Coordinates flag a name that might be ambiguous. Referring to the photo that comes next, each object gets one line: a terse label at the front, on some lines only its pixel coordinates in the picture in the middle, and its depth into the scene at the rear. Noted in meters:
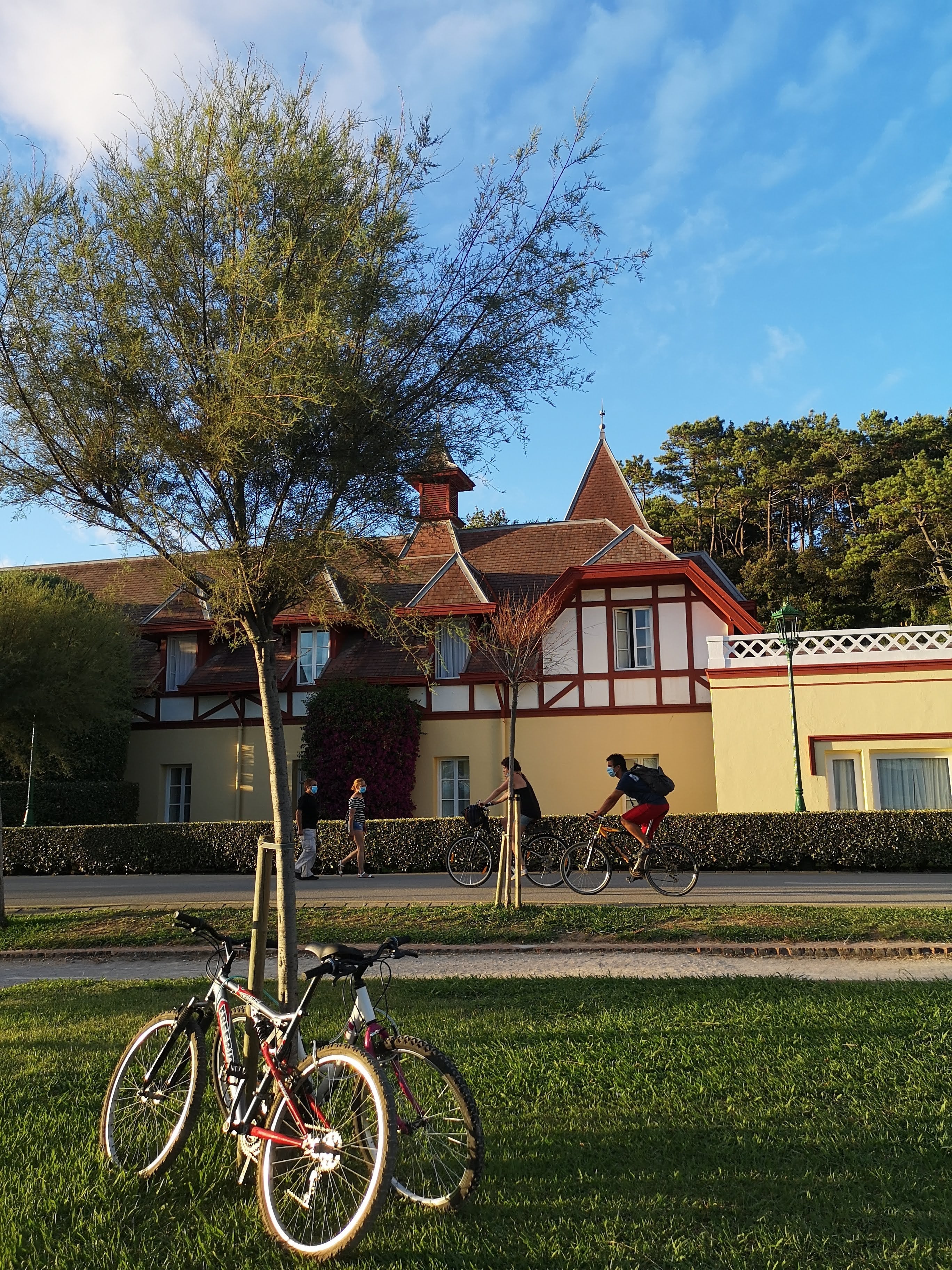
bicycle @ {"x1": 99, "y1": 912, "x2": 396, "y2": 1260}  3.19
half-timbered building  21.98
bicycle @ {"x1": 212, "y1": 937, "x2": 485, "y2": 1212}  3.42
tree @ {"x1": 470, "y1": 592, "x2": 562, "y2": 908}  18.98
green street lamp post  18.81
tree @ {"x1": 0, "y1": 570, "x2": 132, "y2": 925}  17.42
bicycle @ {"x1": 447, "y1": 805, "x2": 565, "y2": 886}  14.62
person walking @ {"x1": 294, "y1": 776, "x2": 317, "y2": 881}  15.56
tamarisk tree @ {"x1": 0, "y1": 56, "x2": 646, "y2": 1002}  6.31
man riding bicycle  13.12
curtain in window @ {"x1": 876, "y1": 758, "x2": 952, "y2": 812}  19.06
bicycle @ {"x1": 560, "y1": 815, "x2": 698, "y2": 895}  13.34
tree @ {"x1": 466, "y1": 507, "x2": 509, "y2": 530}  45.12
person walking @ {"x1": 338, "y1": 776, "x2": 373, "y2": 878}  16.50
